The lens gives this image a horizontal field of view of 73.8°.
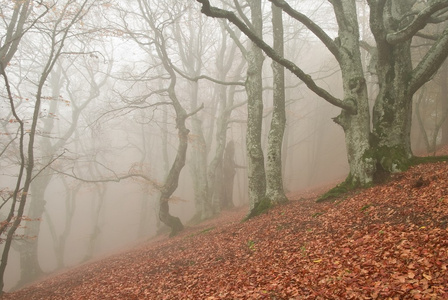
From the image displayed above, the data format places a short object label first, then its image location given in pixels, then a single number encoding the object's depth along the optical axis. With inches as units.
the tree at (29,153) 358.3
